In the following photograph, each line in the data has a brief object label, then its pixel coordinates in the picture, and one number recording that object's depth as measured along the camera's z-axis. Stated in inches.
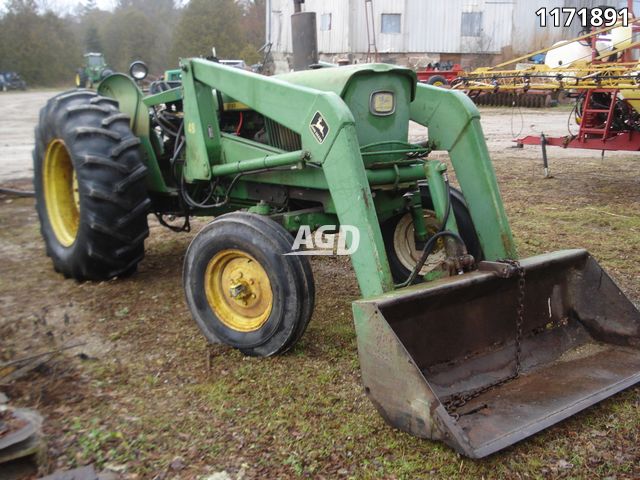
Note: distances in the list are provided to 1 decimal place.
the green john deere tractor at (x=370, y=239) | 116.2
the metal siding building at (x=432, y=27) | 1107.9
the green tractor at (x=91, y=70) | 1336.1
